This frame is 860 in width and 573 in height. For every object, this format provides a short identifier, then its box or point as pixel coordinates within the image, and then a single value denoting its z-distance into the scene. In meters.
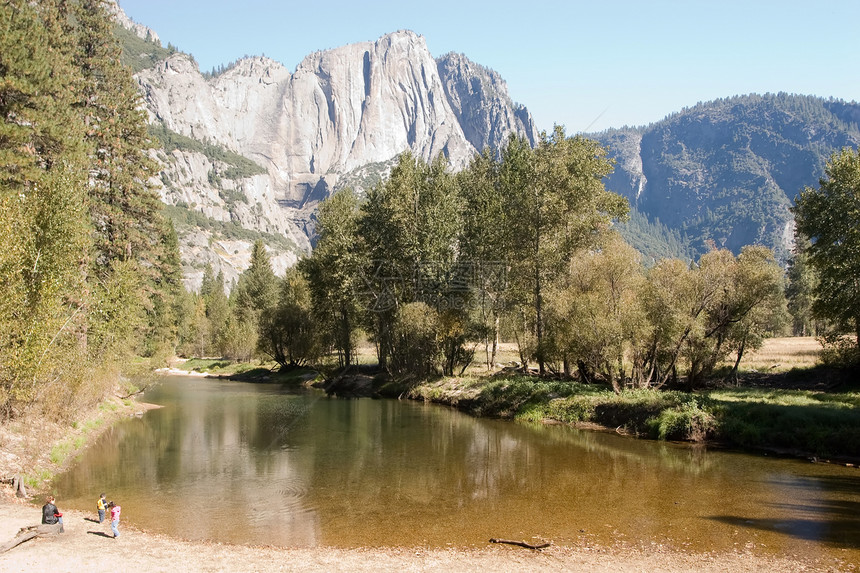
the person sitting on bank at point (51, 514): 14.22
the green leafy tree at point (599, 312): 33.41
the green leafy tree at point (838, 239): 34.53
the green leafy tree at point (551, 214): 40.50
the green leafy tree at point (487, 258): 47.31
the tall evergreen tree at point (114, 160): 37.56
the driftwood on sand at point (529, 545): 14.16
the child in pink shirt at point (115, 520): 14.33
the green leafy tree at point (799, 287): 79.00
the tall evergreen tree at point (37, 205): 21.05
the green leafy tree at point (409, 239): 48.06
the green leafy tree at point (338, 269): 54.69
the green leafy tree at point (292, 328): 70.31
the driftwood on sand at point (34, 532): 13.30
